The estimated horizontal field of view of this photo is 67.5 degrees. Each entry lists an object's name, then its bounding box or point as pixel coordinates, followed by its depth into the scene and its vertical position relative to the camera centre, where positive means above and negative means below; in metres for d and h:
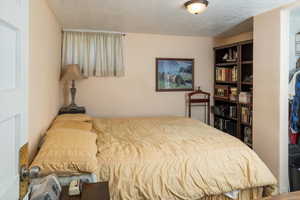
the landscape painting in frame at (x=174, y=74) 4.33 +0.46
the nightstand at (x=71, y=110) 3.50 -0.20
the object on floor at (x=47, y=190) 1.13 -0.49
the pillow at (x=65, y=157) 1.63 -0.45
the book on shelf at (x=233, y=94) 3.88 +0.07
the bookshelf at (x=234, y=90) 3.69 +0.15
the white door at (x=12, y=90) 0.73 +0.03
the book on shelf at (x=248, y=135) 3.63 -0.62
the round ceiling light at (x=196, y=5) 2.49 +1.04
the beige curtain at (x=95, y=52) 3.86 +0.81
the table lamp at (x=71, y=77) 3.48 +0.33
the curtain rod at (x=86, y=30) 3.83 +1.16
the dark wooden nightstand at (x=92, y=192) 1.33 -0.58
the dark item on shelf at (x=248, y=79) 3.62 +0.32
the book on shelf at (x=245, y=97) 3.58 +0.02
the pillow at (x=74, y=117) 2.98 -0.27
